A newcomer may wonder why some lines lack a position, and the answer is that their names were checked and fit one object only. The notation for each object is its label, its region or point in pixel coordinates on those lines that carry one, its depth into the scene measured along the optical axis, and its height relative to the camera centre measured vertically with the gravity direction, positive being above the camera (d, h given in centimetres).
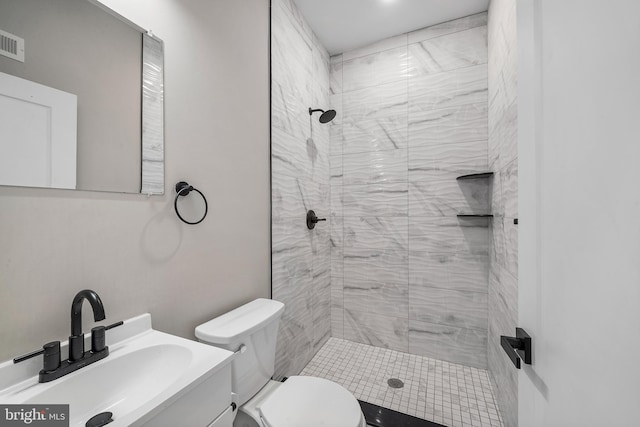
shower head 198 +74
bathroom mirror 68 +35
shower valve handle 206 -5
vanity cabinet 62 -51
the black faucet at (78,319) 72 -29
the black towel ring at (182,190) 103 +9
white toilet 101 -77
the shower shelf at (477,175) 180 +27
